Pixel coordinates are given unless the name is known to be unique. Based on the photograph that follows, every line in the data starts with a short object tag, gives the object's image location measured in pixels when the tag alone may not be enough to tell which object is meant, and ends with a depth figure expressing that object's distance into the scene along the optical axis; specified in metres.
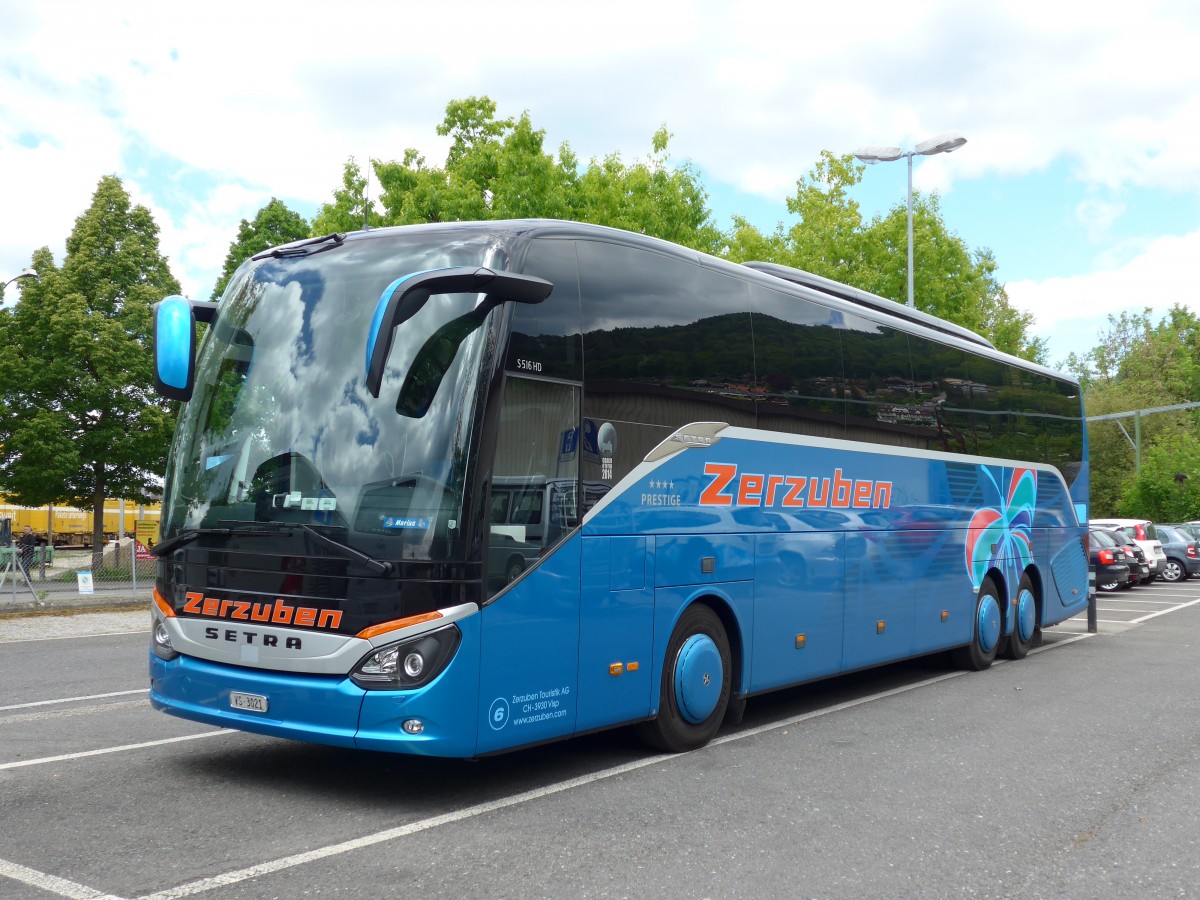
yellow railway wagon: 63.43
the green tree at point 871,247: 35.81
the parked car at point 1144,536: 34.09
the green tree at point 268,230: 42.75
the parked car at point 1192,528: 39.35
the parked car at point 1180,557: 37.22
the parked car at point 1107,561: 30.38
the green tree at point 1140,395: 55.00
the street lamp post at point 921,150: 26.28
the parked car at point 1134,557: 32.41
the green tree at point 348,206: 32.03
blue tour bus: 6.39
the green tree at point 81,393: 31.69
